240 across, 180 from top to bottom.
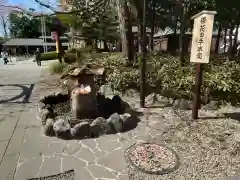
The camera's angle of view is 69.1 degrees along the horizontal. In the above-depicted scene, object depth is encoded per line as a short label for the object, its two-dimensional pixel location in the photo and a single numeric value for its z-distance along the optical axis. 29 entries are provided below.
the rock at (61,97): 5.66
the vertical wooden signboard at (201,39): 4.00
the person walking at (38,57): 15.63
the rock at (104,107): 4.78
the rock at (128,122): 4.18
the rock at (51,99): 5.44
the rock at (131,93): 6.15
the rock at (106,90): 6.30
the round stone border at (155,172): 2.92
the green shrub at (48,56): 19.54
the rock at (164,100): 5.43
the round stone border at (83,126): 3.85
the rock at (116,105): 4.88
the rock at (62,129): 3.83
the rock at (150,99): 5.48
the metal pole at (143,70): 5.10
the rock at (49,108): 4.67
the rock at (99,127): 3.95
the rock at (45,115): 4.31
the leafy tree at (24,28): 34.99
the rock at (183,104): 5.11
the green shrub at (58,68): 10.06
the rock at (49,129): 3.98
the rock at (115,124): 4.08
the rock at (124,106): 4.84
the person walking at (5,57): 18.05
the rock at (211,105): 5.00
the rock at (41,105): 4.88
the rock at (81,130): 3.83
